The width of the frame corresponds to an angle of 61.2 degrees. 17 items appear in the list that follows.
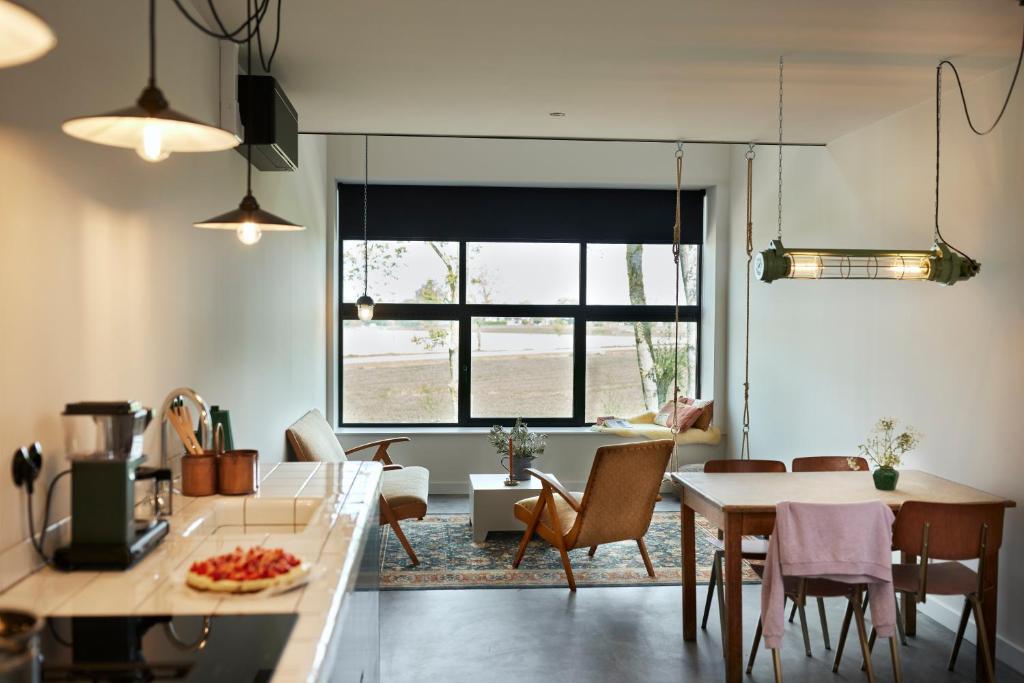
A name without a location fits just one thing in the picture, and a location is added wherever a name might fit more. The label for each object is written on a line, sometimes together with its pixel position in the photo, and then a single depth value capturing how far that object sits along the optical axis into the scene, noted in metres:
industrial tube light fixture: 3.99
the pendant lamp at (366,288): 7.24
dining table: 3.69
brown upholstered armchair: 4.99
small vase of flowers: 4.13
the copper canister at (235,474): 2.96
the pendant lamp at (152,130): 1.62
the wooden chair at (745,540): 4.25
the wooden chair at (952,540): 3.60
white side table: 6.08
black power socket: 2.03
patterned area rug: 5.20
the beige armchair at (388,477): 5.44
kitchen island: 1.78
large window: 7.91
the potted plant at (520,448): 6.36
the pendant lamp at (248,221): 2.79
